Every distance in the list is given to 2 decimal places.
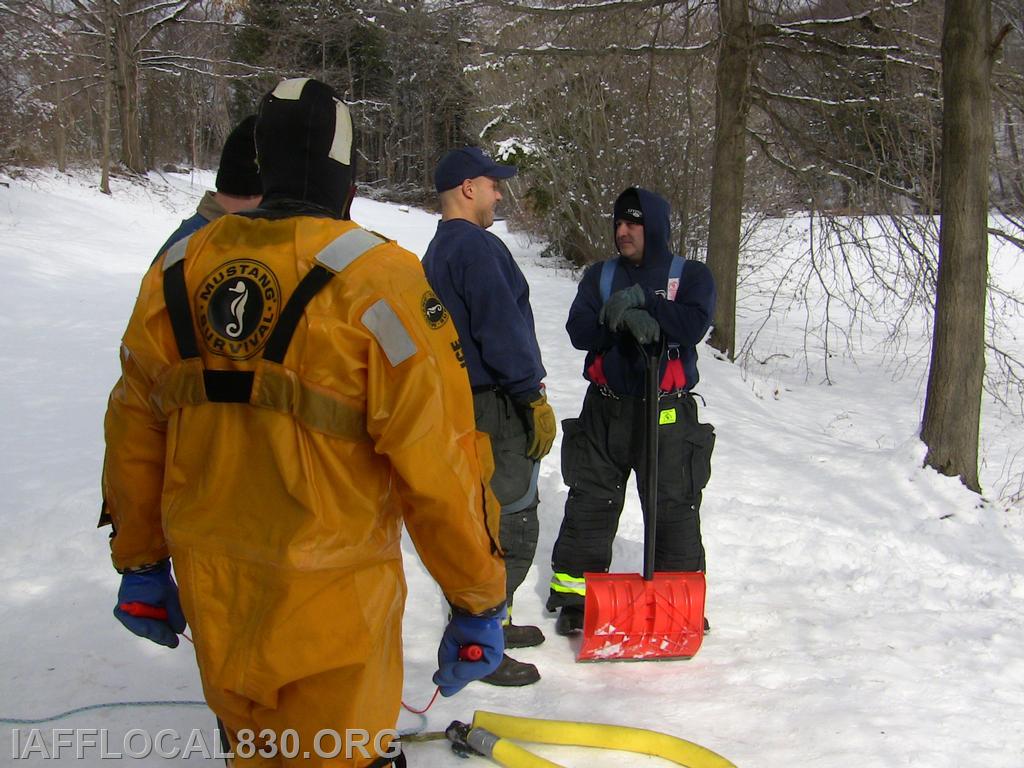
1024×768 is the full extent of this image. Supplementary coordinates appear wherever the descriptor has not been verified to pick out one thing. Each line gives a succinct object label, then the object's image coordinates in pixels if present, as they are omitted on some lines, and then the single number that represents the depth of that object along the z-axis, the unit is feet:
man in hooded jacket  11.46
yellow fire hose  8.39
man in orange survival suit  5.14
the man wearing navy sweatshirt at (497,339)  9.74
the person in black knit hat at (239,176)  10.17
